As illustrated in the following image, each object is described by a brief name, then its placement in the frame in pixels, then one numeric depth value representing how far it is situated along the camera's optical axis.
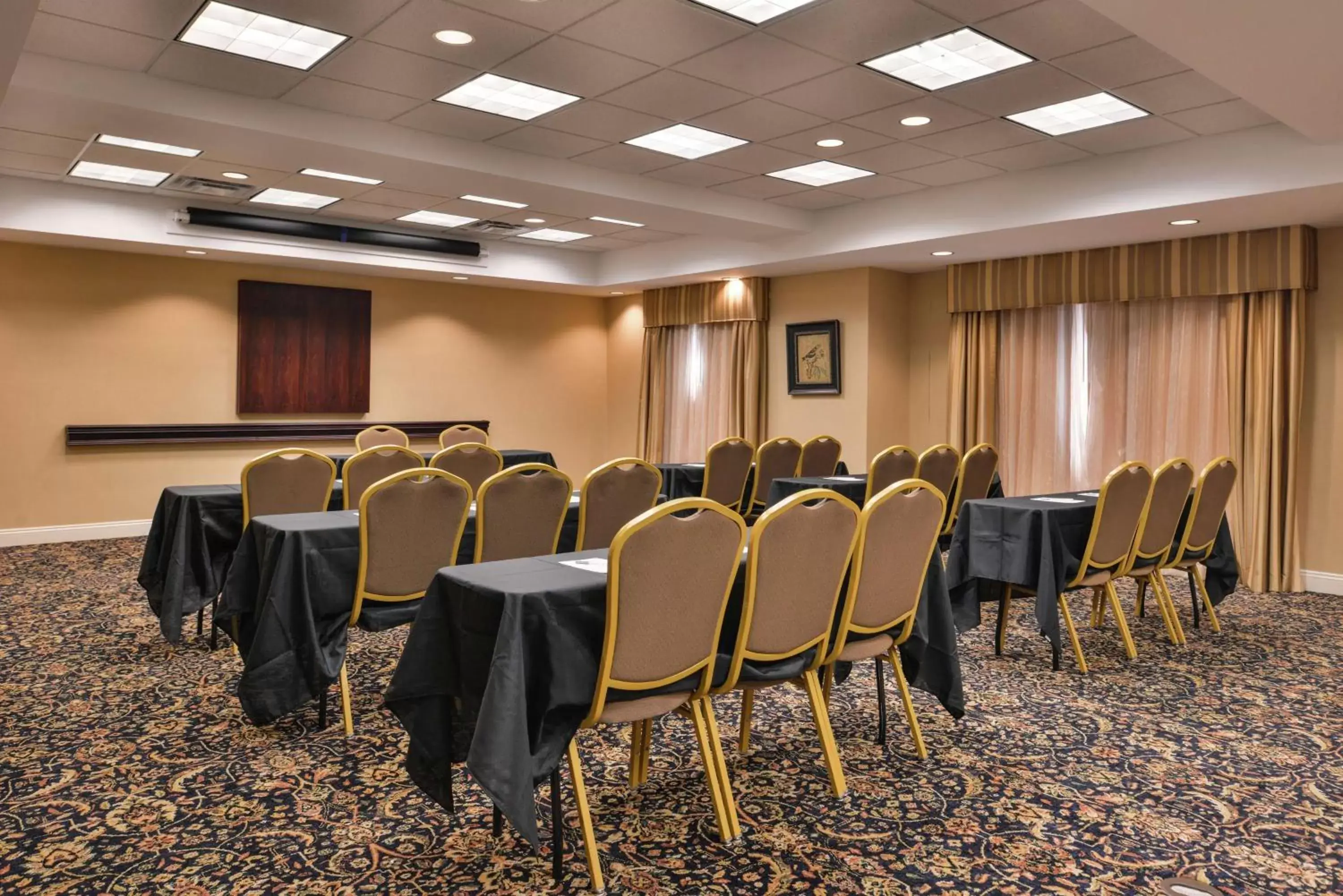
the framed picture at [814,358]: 9.59
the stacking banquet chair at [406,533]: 3.63
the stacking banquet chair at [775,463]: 7.61
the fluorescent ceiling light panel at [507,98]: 5.27
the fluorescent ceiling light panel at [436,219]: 8.78
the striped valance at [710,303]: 10.23
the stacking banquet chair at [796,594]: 2.79
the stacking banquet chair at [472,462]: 5.91
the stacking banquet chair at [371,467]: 5.36
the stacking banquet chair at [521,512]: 4.03
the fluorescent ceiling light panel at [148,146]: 6.27
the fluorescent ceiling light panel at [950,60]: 4.58
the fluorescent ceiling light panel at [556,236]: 9.59
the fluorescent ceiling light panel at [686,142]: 6.19
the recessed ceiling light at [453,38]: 4.53
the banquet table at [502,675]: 2.42
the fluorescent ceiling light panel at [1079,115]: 5.45
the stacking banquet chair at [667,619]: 2.49
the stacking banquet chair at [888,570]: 3.13
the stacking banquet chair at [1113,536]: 4.64
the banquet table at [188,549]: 4.68
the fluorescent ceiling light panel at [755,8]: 4.15
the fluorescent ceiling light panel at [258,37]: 4.42
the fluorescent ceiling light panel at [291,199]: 7.97
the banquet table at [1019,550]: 4.61
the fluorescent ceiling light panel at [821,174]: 6.99
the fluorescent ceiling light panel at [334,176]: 7.05
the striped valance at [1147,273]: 6.82
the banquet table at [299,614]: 3.52
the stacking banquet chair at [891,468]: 6.27
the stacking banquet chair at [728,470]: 7.32
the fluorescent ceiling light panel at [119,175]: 7.20
